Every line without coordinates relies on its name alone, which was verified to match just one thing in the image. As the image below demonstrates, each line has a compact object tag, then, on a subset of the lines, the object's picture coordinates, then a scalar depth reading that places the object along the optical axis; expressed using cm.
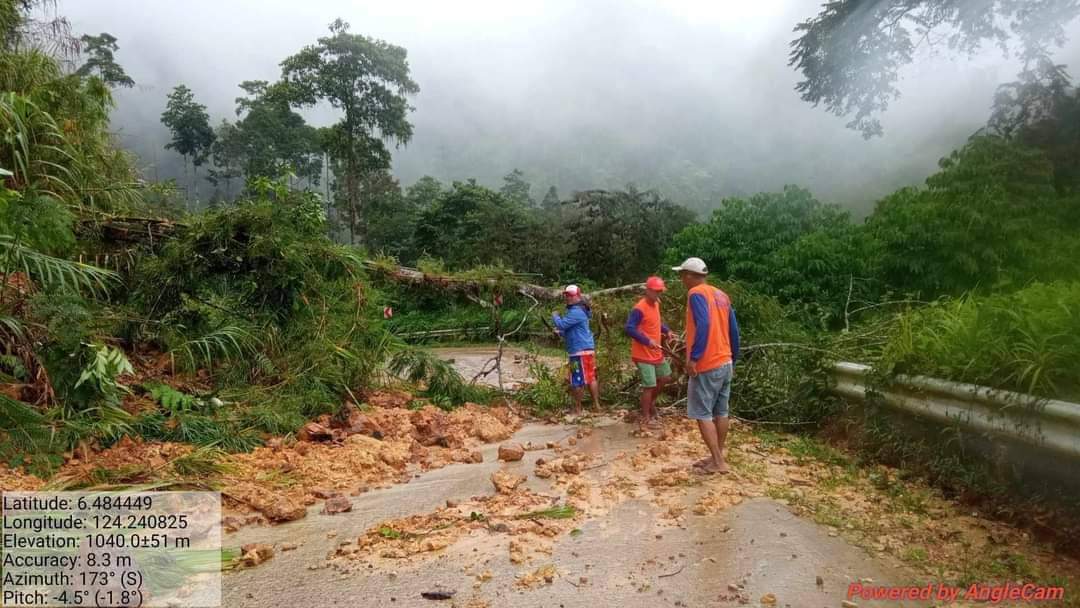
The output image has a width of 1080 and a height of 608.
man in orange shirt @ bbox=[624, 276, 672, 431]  680
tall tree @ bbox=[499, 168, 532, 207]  4662
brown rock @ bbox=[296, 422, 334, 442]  599
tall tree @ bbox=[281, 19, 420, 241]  3203
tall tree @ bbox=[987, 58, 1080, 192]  1402
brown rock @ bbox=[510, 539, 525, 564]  341
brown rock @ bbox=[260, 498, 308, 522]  423
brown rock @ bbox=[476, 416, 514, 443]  661
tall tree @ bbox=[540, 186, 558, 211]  4753
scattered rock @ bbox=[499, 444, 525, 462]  564
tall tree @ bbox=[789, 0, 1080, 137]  1316
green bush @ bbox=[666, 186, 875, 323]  1287
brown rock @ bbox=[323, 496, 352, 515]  438
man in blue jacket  754
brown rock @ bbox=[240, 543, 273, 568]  350
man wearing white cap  488
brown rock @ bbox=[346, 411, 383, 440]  625
